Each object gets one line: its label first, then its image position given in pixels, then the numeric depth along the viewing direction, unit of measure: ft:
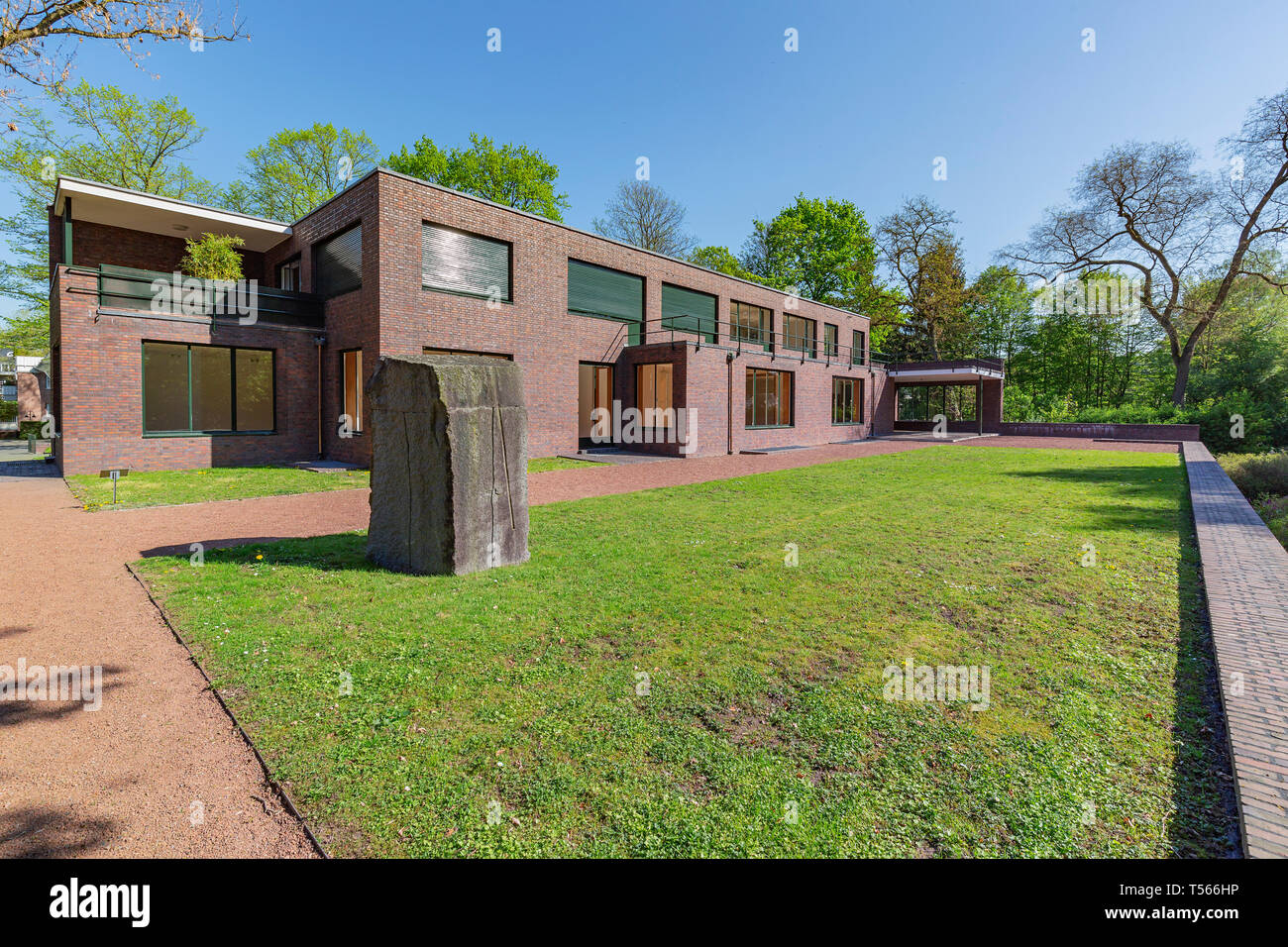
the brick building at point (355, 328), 43.62
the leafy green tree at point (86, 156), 79.61
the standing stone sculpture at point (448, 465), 17.87
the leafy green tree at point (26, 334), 91.86
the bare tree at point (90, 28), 19.33
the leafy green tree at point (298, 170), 103.76
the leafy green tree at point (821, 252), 136.36
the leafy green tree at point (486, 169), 116.06
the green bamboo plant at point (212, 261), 47.80
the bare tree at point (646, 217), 121.90
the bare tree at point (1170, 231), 94.02
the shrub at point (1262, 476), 41.52
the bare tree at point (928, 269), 131.85
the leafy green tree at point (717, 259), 133.28
